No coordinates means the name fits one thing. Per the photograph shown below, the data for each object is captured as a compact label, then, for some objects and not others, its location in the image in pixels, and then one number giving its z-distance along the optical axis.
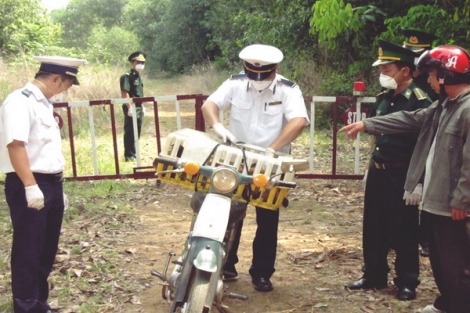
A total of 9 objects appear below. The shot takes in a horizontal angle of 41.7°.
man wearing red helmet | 3.57
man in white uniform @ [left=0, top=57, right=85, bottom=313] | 3.72
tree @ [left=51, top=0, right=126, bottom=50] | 62.31
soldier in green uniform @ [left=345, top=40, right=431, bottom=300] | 4.39
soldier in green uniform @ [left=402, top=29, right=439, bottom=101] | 5.17
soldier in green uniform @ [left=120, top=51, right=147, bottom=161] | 9.99
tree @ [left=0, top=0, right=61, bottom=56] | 22.12
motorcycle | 3.38
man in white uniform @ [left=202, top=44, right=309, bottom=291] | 4.31
